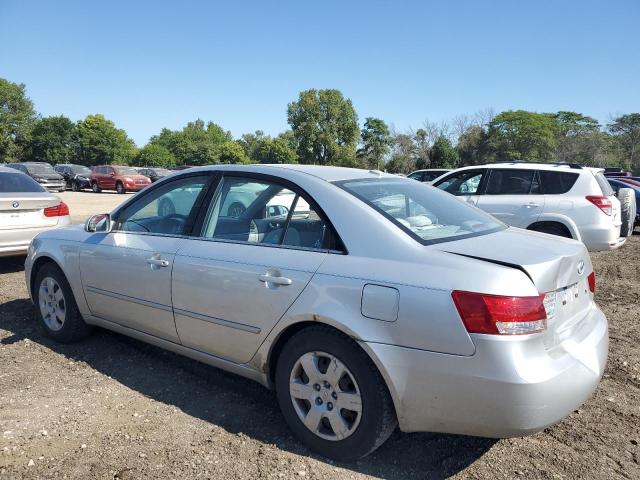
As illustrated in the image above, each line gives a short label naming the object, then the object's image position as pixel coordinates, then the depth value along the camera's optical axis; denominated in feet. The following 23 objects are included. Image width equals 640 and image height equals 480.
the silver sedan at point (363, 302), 7.59
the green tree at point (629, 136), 199.22
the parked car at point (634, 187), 47.76
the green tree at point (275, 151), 251.39
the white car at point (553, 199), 24.49
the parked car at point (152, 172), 112.06
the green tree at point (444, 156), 182.93
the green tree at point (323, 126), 270.46
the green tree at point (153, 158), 230.27
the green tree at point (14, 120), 220.64
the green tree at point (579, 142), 200.44
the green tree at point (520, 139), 203.10
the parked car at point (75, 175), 104.99
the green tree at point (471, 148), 198.49
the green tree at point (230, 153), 245.65
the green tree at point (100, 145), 240.53
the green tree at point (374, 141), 260.50
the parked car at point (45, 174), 89.15
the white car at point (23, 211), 22.33
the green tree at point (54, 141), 228.63
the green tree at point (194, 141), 262.67
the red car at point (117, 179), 94.99
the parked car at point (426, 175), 59.62
